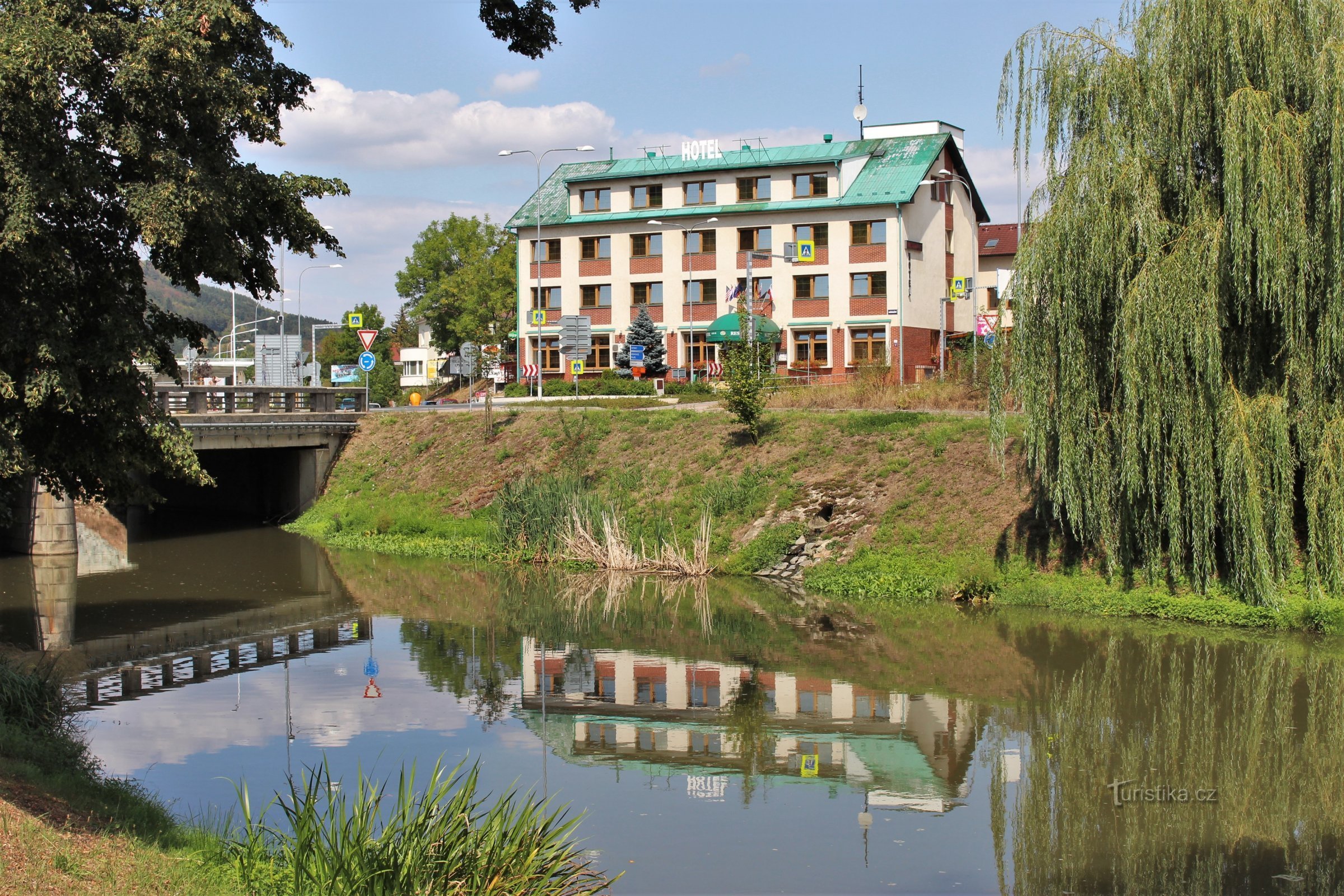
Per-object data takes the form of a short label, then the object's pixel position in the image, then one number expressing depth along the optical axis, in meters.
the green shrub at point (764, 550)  27.14
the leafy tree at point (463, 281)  81.38
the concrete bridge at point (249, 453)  31.03
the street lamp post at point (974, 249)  50.59
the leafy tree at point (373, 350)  81.04
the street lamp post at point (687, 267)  57.62
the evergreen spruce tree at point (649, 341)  56.34
